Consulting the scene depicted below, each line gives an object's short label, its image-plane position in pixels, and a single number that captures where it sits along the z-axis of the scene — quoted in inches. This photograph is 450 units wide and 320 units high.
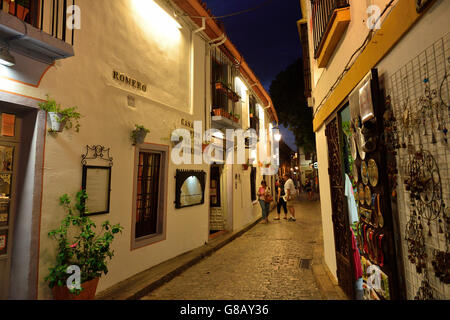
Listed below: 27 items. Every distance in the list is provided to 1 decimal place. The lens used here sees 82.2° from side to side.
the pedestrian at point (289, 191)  478.9
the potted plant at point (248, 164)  464.0
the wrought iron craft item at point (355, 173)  125.9
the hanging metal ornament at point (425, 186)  70.0
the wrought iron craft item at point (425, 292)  74.2
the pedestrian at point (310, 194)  871.1
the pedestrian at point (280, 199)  480.4
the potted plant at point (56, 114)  143.0
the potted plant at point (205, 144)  310.2
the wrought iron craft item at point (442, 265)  65.8
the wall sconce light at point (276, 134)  770.1
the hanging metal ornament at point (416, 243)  77.3
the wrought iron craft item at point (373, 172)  101.4
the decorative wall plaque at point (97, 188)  169.2
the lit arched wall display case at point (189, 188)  261.3
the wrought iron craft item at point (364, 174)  111.6
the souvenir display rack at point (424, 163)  66.9
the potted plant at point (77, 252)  135.1
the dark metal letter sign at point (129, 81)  197.3
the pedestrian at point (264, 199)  477.7
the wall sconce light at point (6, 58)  116.9
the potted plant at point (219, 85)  353.7
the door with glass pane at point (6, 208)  131.5
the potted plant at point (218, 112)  340.5
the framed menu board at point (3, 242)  131.1
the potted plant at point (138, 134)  205.6
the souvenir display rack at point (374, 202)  95.5
